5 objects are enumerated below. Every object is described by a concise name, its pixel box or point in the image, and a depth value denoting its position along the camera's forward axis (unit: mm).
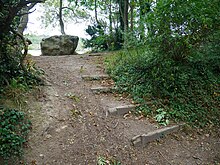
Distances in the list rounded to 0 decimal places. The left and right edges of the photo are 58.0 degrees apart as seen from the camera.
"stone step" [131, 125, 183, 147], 3051
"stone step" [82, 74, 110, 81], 4788
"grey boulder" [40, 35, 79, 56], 8438
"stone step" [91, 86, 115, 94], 4250
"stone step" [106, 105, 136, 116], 3562
